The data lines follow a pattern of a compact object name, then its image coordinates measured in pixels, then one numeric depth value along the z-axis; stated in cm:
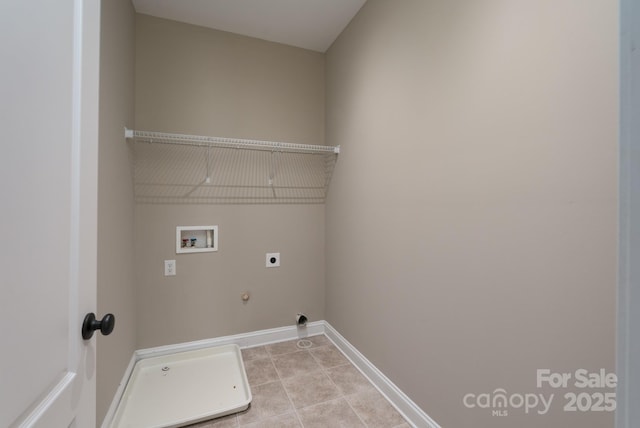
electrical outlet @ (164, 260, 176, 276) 216
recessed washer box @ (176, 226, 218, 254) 220
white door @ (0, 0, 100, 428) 47
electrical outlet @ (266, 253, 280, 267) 247
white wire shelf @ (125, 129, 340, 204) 210
